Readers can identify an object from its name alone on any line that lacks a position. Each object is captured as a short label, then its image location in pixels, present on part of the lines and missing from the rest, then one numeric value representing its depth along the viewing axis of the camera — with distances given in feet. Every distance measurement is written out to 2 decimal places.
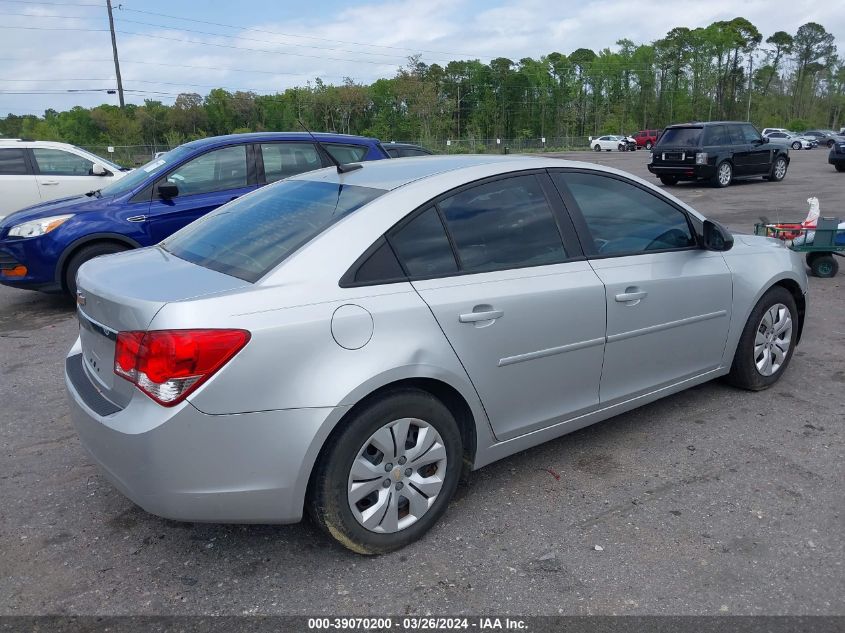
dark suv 58.80
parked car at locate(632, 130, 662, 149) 193.16
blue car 22.04
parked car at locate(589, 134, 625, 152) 191.52
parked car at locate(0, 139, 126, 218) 33.68
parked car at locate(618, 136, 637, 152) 187.83
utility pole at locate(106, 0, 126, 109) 132.26
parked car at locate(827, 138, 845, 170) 77.10
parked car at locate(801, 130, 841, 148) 191.03
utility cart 24.50
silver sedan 8.28
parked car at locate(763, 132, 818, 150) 179.38
